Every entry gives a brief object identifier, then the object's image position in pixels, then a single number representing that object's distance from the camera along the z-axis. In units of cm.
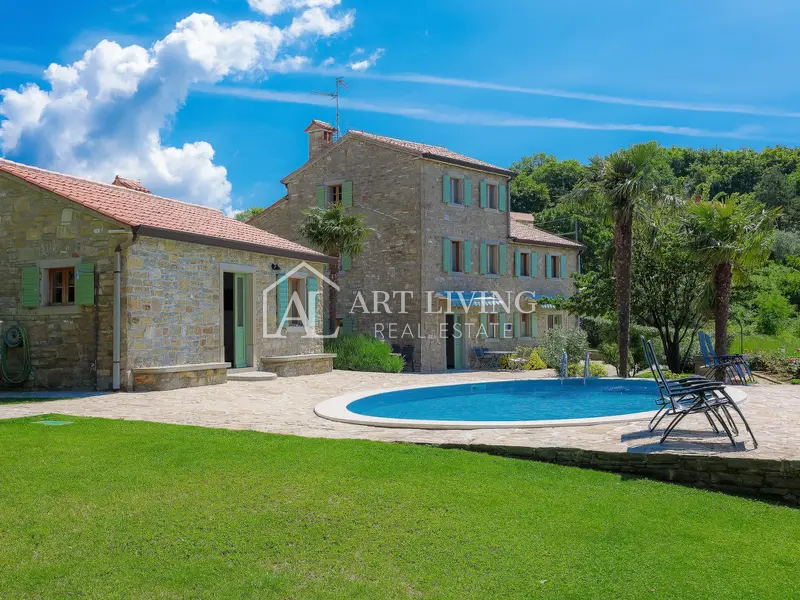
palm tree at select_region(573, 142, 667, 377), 1961
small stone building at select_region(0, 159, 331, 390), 1373
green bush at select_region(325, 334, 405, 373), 2198
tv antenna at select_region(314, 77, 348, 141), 2917
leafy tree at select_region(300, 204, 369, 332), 2281
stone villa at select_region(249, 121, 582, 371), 2527
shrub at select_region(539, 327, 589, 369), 2286
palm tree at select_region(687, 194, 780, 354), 1742
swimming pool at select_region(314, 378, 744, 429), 1212
